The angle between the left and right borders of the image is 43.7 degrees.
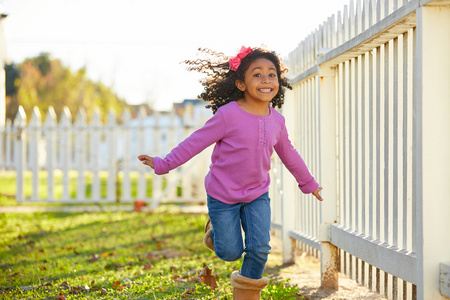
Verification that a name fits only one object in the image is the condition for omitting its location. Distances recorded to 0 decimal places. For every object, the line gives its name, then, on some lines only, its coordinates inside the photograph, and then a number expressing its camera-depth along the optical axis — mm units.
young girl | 3408
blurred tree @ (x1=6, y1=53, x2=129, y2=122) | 27766
